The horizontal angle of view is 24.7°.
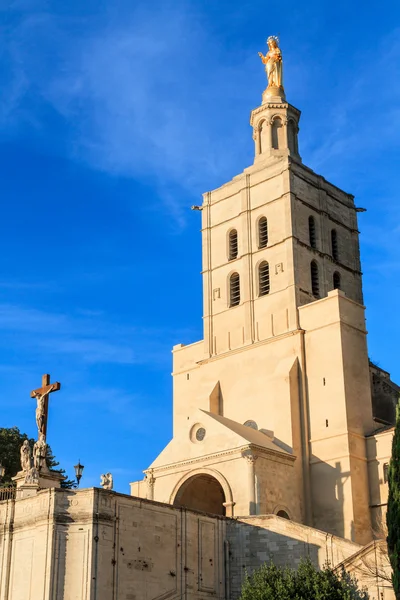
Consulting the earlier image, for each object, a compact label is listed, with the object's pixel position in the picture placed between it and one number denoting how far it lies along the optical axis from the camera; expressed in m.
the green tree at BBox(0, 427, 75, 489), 55.28
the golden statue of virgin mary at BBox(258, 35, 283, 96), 58.62
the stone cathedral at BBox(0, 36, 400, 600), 34.47
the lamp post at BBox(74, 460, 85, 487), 36.06
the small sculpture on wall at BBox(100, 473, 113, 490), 36.78
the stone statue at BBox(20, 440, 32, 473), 36.47
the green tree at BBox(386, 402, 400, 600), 26.75
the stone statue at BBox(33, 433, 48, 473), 36.38
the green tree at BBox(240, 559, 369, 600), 32.47
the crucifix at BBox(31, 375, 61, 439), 37.57
